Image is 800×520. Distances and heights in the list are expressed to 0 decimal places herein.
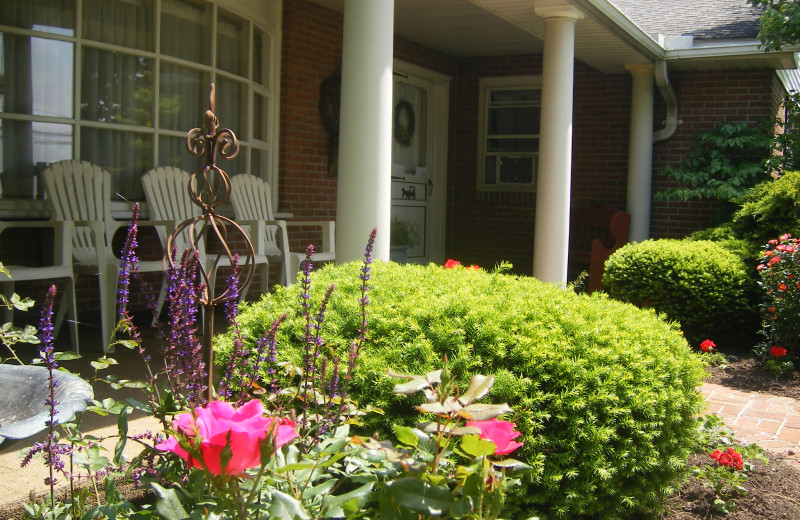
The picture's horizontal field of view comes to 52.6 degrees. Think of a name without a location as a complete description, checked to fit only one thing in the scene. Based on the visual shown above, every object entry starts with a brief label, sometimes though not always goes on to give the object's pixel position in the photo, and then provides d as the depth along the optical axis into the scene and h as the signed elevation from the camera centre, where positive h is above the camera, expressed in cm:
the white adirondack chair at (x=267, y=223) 643 -20
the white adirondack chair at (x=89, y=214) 496 -15
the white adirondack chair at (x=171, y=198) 584 -3
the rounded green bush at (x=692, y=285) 665 -62
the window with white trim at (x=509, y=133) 1078 +97
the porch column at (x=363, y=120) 456 +45
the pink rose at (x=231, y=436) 114 -34
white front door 1015 +54
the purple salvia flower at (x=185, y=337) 170 -30
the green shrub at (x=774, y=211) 708 +2
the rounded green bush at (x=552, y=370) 230 -49
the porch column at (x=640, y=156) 939 +63
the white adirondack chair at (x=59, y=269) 454 -44
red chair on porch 920 -33
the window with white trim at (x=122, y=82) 555 +86
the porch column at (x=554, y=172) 700 +30
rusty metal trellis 169 +3
